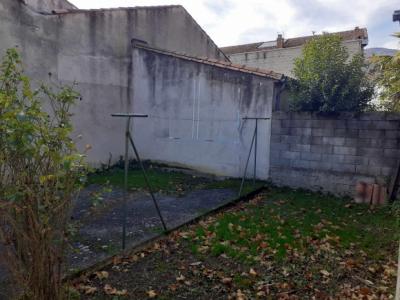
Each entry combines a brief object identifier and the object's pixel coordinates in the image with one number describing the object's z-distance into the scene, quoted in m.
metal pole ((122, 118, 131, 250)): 4.19
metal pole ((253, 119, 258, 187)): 8.12
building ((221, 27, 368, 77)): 19.08
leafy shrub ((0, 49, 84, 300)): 2.18
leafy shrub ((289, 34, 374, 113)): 7.05
